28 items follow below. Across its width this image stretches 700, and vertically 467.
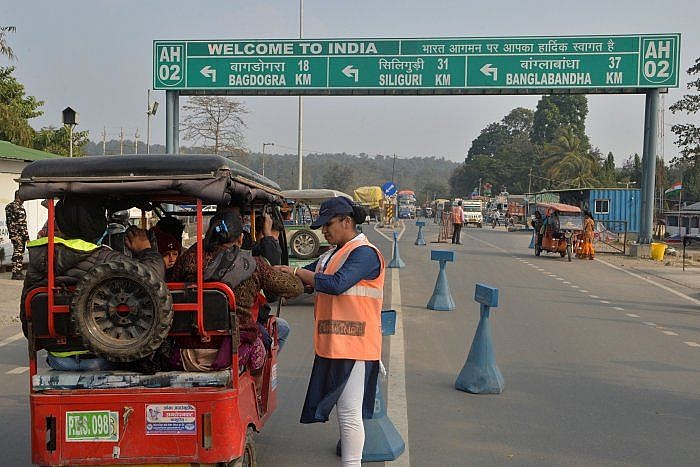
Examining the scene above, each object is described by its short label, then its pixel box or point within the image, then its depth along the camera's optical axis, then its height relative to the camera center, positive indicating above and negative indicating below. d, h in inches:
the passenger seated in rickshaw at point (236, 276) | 189.9 -20.7
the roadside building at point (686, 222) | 1959.9 -60.8
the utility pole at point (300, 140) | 1685.0 +109.3
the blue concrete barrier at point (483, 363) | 309.9 -65.9
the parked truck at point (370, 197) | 2502.5 -11.7
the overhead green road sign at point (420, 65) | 1061.1 +172.8
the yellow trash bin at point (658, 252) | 1127.0 -75.3
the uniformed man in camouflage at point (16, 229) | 670.5 -35.3
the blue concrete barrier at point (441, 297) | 547.8 -70.6
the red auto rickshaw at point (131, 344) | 173.8 -34.3
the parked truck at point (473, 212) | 2635.3 -57.0
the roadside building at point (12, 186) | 758.5 +0.8
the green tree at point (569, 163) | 3248.0 +141.5
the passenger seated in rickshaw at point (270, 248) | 242.2 -17.5
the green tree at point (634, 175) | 3406.0 +103.5
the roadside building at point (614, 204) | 1915.6 -15.9
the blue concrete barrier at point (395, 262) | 880.4 -75.5
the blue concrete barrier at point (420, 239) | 1367.1 -77.6
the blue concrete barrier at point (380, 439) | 228.2 -70.6
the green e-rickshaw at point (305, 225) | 609.0 -26.4
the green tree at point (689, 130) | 1950.1 +169.3
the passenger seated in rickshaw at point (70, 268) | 183.9 -18.6
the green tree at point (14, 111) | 1291.8 +128.6
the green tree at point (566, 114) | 4224.9 +436.4
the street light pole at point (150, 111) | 1727.4 +174.7
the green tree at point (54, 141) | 1615.4 +96.0
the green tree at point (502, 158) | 4591.5 +227.5
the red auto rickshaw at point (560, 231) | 1080.2 -46.5
